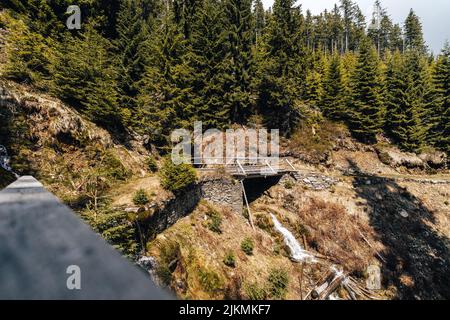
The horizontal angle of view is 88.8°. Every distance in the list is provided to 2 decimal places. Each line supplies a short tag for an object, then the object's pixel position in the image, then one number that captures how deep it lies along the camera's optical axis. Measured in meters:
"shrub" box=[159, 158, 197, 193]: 14.26
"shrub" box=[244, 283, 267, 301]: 12.07
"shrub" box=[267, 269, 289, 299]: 12.88
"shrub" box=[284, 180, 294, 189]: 22.44
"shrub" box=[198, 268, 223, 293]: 11.34
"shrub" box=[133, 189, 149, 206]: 11.80
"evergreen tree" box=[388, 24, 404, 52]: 77.06
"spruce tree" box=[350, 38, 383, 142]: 29.17
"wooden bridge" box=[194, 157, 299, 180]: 20.46
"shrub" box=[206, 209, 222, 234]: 15.73
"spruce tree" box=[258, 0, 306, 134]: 27.67
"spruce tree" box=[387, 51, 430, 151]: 29.05
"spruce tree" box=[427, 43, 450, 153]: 30.05
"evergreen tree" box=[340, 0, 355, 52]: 73.62
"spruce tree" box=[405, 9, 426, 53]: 70.25
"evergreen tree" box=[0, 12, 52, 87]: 13.36
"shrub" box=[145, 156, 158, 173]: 19.61
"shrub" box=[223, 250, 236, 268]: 13.10
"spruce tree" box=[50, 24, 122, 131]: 15.51
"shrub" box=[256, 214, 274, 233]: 18.72
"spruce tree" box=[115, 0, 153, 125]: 21.77
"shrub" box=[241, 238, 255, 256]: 15.08
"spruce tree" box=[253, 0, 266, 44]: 65.48
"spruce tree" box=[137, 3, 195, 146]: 21.89
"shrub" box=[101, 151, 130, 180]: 15.25
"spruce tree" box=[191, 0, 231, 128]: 25.42
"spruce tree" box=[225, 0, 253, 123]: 27.86
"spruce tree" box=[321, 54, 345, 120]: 30.84
